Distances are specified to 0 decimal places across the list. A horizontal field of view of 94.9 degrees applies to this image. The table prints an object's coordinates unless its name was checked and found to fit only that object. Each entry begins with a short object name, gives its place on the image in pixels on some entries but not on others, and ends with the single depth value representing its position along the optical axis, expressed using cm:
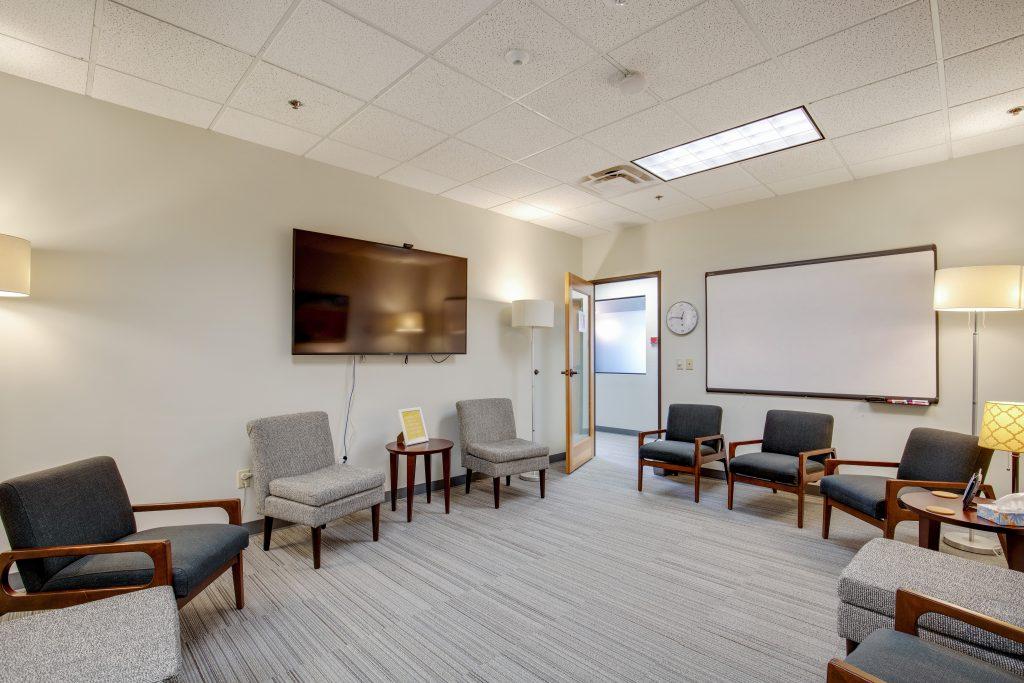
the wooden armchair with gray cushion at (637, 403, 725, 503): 426
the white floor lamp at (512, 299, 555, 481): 498
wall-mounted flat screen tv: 367
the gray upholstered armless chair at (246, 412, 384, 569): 293
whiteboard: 395
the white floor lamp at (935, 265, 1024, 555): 315
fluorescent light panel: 327
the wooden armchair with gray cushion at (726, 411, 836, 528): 367
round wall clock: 529
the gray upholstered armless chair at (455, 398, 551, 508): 408
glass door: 527
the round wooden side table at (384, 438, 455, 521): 370
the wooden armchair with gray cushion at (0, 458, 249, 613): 184
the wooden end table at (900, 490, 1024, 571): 227
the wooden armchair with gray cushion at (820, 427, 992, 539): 283
